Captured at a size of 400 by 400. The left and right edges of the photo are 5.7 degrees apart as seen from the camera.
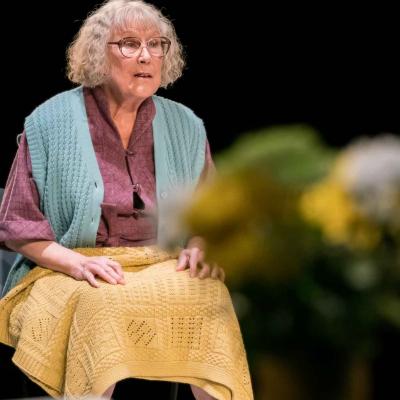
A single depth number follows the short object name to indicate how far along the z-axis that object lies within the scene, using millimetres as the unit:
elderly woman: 8608
